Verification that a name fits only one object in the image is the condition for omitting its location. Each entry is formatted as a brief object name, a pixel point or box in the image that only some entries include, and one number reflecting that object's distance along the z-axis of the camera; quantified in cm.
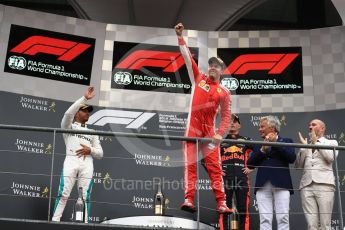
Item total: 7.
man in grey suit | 713
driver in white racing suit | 744
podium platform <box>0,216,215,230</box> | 649
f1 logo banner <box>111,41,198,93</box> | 982
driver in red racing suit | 676
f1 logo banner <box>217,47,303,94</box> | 995
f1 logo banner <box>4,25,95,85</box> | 946
